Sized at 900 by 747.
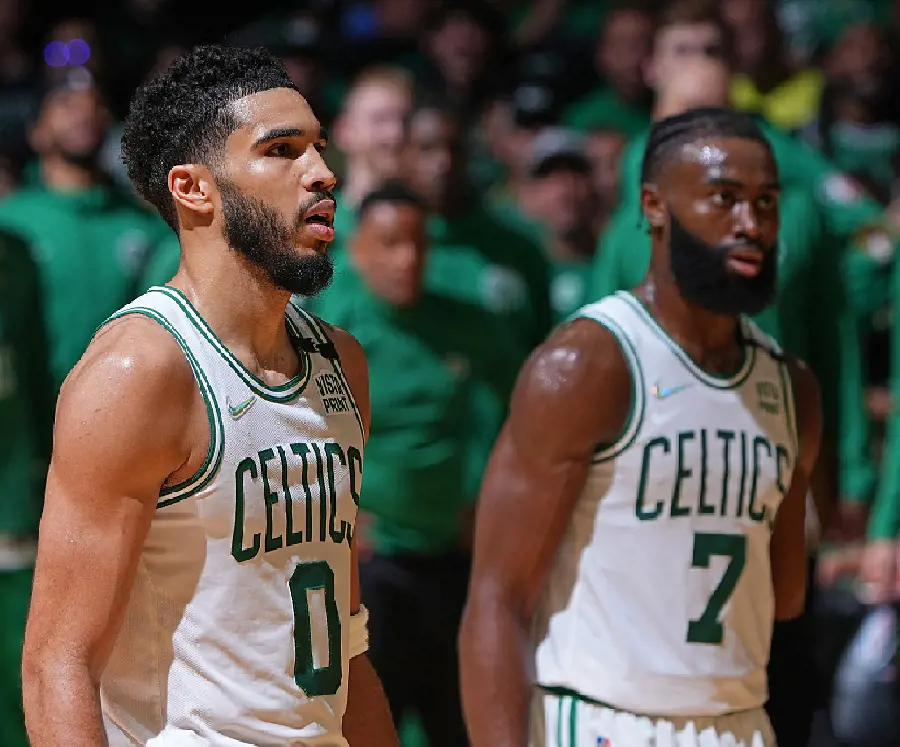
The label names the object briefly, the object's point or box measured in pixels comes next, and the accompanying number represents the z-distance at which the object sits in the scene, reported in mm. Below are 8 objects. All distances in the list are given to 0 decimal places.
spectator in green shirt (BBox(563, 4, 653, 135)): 17297
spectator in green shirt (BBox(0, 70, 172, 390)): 13297
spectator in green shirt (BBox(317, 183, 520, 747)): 12062
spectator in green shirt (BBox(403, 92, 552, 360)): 13055
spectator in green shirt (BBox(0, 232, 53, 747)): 12309
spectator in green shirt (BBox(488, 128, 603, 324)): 15047
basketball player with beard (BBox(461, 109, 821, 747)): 8023
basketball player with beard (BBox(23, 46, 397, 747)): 5637
